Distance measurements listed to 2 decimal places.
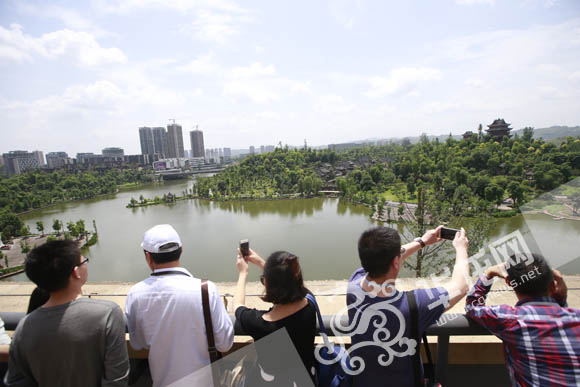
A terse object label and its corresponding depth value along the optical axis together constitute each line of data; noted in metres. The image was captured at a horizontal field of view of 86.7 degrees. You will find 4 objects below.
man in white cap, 0.94
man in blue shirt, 0.88
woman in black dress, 0.88
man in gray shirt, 0.78
